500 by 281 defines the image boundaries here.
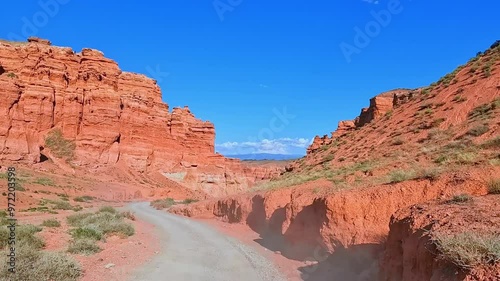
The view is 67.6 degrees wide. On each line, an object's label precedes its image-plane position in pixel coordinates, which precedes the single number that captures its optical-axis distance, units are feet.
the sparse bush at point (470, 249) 14.40
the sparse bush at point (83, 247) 41.27
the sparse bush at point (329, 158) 95.82
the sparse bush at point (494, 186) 25.76
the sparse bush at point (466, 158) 35.24
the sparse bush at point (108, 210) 88.79
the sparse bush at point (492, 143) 40.04
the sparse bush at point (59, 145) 199.34
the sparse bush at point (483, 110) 64.05
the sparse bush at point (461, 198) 24.06
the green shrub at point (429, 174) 32.09
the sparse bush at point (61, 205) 102.24
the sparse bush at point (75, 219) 66.76
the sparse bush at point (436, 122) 73.96
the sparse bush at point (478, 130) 53.26
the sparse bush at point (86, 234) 49.57
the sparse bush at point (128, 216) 82.76
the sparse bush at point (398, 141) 74.00
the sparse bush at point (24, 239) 40.65
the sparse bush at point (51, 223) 60.64
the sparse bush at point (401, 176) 35.09
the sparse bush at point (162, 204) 131.22
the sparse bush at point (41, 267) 28.04
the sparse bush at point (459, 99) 80.52
